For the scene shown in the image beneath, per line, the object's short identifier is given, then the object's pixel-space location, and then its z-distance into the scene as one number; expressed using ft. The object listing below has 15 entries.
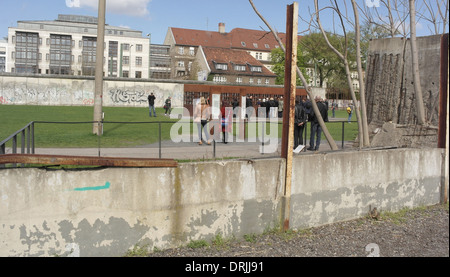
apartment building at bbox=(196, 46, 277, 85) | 272.72
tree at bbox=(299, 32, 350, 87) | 271.08
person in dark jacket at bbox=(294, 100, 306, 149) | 46.03
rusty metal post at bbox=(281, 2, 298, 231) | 20.67
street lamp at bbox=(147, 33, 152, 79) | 311.64
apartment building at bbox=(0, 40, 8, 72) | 423.76
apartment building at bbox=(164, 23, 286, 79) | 350.23
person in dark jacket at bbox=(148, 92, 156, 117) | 97.76
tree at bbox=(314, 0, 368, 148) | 32.37
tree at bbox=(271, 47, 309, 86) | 287.20
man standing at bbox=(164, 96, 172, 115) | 108.41
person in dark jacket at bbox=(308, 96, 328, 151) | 48.73
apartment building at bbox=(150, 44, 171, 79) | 329.44
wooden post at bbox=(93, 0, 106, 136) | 54.54
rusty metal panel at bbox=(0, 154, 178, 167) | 15.72
